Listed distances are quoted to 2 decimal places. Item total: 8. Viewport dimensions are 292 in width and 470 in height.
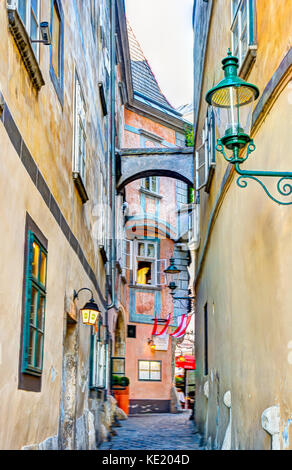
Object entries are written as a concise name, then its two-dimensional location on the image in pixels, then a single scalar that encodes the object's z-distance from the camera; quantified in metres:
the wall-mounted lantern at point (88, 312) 8.82
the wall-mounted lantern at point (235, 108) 4.36
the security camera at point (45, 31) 5.80
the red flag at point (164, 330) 22.52
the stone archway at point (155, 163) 18.53
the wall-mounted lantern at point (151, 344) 23.27
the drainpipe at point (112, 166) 15.57
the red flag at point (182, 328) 20.11
